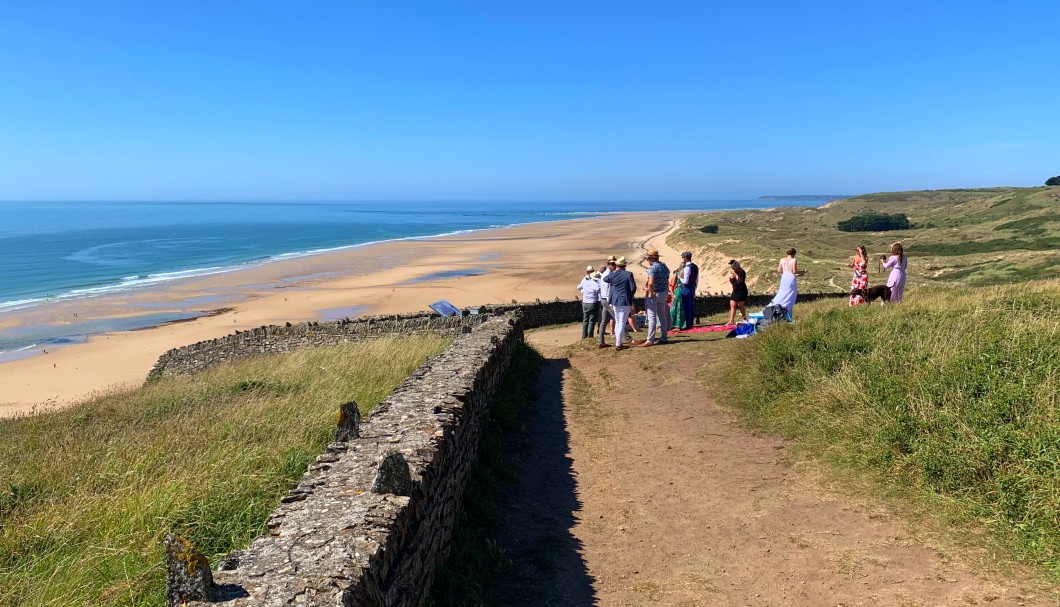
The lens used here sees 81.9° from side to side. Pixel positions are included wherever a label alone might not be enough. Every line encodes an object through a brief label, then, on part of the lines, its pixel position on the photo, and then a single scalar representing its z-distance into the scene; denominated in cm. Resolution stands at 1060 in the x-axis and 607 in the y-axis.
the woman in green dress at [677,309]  1418
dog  1149
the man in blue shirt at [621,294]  1130
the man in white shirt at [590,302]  1320
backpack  1145
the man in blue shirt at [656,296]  1115
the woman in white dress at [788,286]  1152
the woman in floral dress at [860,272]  1195
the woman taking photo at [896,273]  1146
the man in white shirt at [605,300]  1183
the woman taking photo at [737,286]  1346
